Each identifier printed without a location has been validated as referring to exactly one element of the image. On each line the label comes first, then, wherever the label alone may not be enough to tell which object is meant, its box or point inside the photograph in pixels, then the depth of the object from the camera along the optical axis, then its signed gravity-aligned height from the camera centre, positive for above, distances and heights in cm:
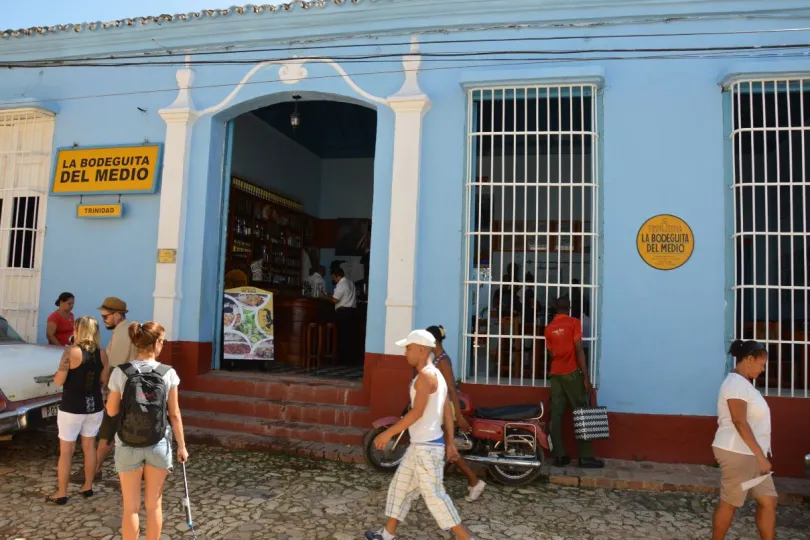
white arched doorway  739 +155
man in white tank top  405 -92
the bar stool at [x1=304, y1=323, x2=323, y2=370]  936 -58
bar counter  963 -22
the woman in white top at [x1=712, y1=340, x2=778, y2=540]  405 -83
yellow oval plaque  675 +80
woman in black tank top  499 -82
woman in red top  764 -32
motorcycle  582 -121
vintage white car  562 -85
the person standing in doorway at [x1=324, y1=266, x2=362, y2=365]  966 -7
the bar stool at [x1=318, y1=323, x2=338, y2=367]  954 -56
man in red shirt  638 -62
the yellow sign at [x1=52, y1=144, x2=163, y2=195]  821 +170
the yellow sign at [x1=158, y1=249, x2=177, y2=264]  797 +56
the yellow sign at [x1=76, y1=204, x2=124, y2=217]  827 +116
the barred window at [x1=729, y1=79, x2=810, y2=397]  651 +60
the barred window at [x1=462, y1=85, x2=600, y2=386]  698 +63
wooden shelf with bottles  1065 +126
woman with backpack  371 -74
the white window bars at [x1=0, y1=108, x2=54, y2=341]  870 +123
